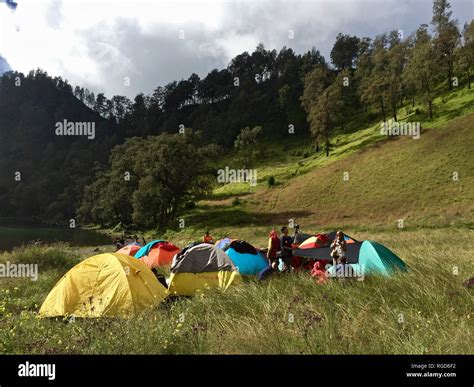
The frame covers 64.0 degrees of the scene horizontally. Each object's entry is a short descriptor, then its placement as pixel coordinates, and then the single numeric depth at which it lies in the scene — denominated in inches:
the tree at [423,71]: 2746.1
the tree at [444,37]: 2947.8
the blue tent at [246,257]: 523.5
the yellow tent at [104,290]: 350.6
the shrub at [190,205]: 2556.6
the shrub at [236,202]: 2370.6
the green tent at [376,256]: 391.2
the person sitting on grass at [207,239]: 777.2
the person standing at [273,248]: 477.7
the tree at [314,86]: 3870.6
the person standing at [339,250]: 444.8
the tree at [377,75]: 2977.4
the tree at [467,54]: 2810.0
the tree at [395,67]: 2938.0
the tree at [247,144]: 3582.7
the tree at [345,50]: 5305.1
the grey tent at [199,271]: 452.4
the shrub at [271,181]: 2650.6
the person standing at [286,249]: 487.5
